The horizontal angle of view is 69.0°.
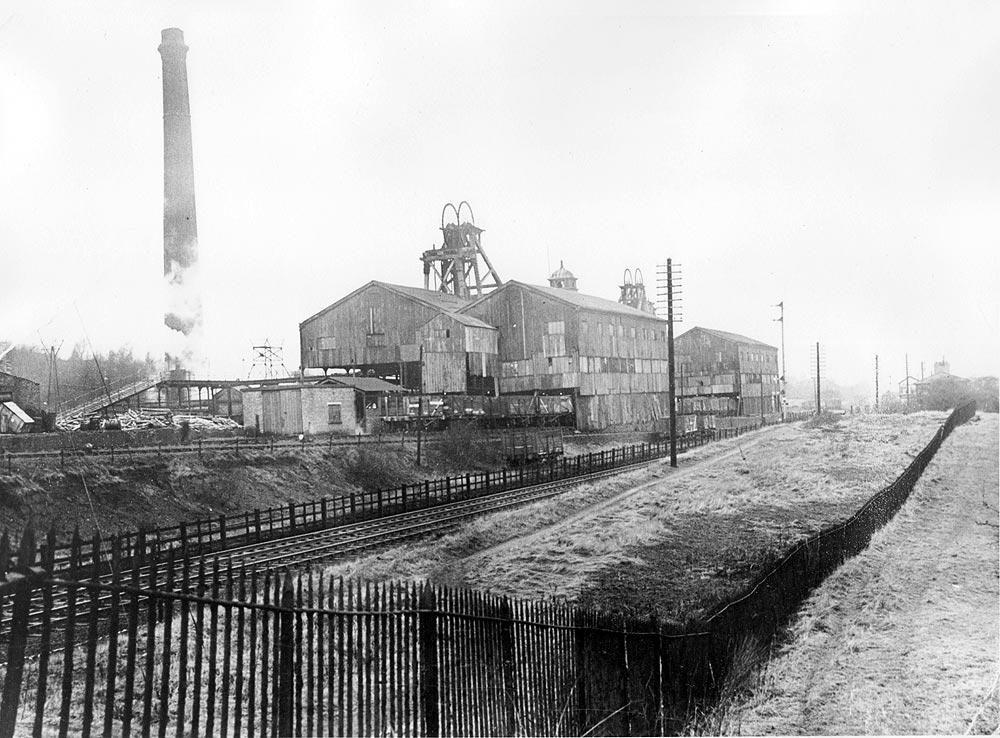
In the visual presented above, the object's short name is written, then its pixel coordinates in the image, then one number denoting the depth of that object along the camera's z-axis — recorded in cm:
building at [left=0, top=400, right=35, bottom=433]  2659
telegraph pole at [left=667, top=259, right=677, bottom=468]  2988
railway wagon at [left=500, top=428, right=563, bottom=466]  3541
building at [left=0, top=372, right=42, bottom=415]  2752
